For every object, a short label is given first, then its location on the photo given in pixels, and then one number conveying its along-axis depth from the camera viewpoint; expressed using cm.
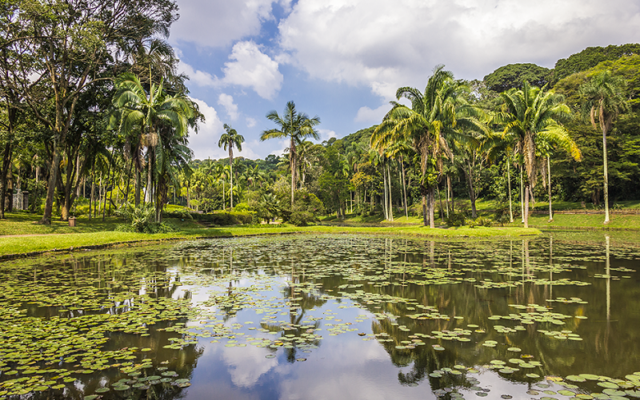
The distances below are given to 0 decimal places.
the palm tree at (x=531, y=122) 2489
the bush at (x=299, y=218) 3409
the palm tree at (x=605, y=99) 2923
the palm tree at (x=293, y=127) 3478
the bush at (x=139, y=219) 2217
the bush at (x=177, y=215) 3403
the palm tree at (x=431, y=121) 2488
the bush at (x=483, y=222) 2770
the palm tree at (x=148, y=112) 2247
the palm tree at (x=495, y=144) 2756
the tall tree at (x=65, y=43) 2016
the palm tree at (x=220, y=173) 7193
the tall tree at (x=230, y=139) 5459
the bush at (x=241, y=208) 4709
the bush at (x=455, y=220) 2784
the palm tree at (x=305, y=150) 3844
